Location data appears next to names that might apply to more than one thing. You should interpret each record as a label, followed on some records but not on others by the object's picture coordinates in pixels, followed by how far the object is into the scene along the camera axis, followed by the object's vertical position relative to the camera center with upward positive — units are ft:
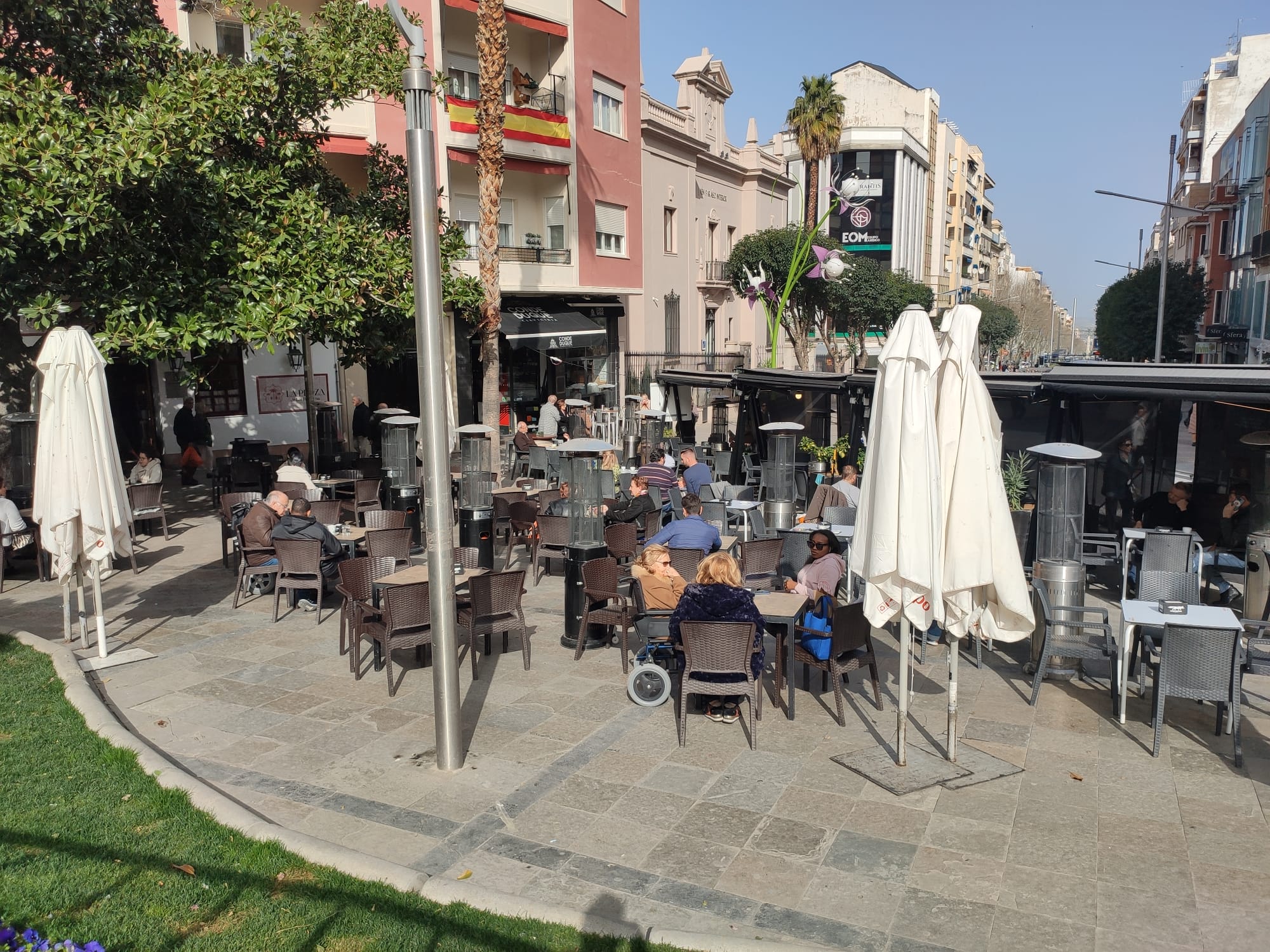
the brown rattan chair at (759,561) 32.27 -7.00
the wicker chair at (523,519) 41.29 -7.01
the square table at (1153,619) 22.52 -6.50
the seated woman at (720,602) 22.68 -5.87
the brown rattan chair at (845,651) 23.25 -7.53
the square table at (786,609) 23.93 -6.47
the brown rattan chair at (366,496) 45.32 -6.57
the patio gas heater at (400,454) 44.86 -4.56
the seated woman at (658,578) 26.07 -6.11
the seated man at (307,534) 33.40 -6.09
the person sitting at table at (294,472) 44.86 -5.27
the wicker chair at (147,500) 43.91 -6.42
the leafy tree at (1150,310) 161.79 +6.56
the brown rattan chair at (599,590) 28.35 -6.97
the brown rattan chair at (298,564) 32.45 -6.97
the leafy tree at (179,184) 35.32 +6.99
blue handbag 23.99 -7.04
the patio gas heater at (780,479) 41.11 -6.38
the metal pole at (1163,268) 110.22 +9.54
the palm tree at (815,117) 126.21 +30.81
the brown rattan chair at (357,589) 27.91 -6.82
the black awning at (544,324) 83.05 +2.76
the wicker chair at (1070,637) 24.97 -7.85
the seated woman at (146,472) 48.11 -5.55
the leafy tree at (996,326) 232.32 +5.90
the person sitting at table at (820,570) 27.07 -6.18
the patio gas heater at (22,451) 47.57 -4.45
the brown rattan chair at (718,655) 22.08 -6.95
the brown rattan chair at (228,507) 40.34 -6.18
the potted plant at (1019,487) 41.06 -6.24
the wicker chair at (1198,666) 21.29 -7.10
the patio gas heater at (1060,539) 27.37 -5.48
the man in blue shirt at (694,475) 43.52 -5.47
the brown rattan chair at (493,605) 27.30 -7.14
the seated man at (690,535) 30.50 -5.77
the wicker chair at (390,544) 34.17 -6.64
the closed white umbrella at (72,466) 26.78 -2.92
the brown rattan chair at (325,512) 39.58 -6.28
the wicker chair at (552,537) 37.19 -7.03
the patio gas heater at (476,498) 38.14 -5.71
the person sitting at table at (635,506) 37.70 -6.04
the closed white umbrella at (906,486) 19.48 -2.73
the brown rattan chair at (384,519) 38.14 -6.37
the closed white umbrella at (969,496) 20.04 -3.04
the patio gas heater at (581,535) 30.09 -5.67
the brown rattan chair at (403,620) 25.59 -7.07
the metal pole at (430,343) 18.72 +0.27
